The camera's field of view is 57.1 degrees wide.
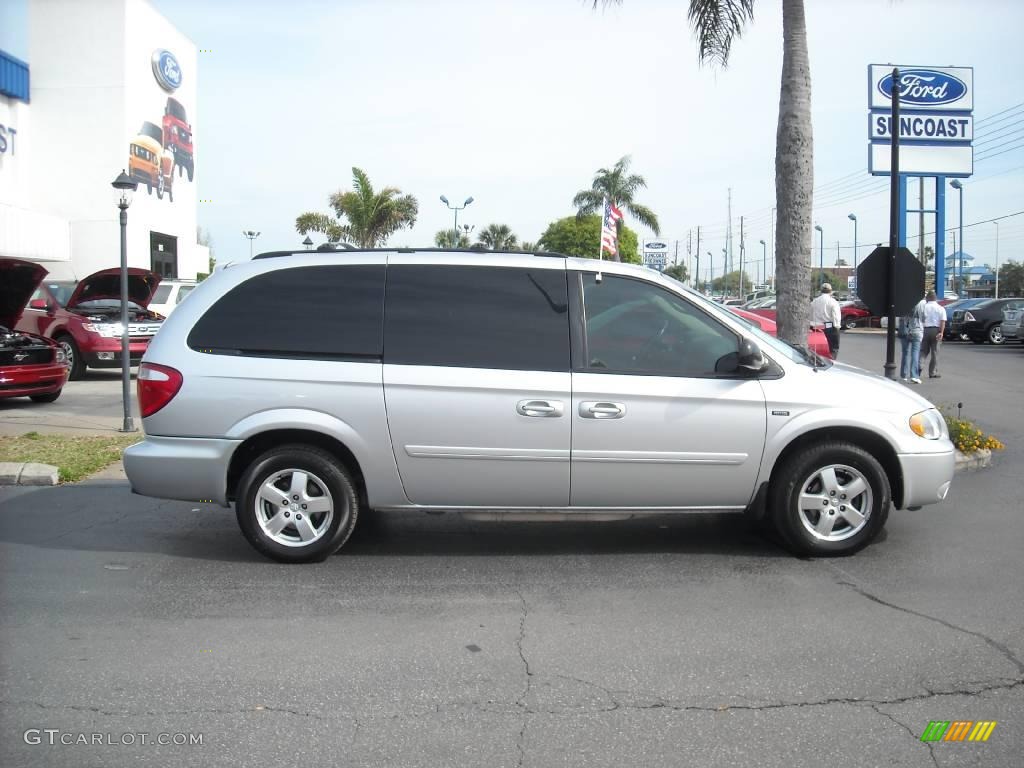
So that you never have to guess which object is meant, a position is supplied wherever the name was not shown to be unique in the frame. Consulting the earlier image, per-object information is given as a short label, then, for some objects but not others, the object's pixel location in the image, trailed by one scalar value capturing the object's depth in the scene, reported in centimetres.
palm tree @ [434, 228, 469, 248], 6419
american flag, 1872
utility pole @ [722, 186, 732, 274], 9800
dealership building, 3650
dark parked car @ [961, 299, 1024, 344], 2966
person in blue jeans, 1612
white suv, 2073
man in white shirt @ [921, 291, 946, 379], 1766
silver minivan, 576
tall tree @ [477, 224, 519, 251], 7144
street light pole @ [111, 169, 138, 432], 1115
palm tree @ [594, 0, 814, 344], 1020
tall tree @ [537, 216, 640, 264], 6644
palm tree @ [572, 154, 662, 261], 4988
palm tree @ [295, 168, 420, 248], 3425
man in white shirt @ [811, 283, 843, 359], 1764
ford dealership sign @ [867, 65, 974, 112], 2620
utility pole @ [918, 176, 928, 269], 3279
